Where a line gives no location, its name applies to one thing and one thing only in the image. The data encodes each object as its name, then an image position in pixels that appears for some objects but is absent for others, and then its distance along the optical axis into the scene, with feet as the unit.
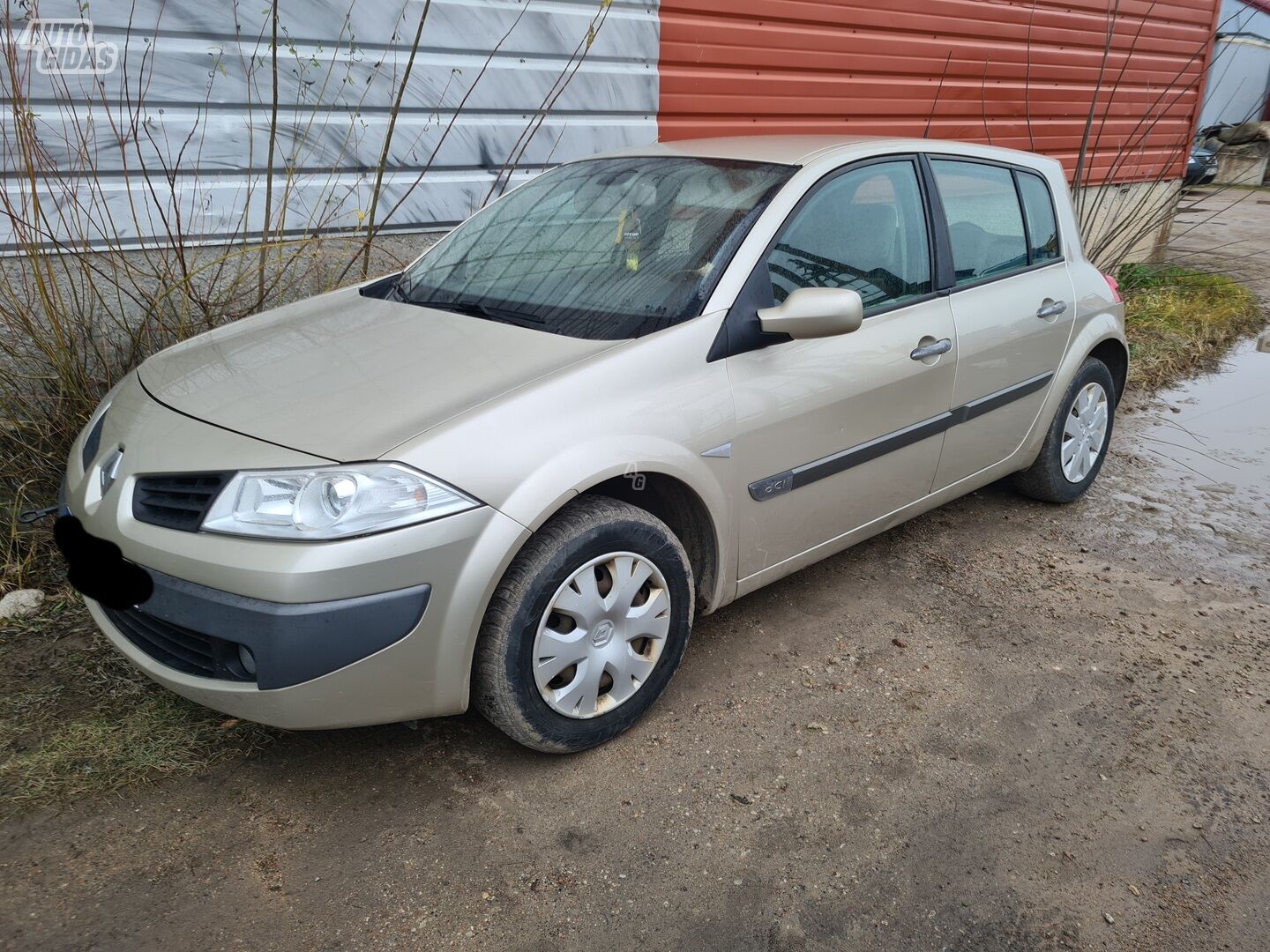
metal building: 13.76
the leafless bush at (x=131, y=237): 11.90
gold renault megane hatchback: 7.28
